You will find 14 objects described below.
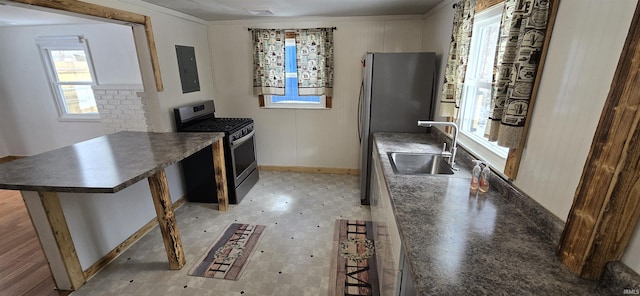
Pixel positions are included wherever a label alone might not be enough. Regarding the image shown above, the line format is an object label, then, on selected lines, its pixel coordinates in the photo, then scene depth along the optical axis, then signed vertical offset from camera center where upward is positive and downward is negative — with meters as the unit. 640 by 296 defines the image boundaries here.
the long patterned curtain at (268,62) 3.62 +0.18
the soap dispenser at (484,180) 1.50 -0.59
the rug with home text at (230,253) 2.13 -1.55
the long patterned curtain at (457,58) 1.95 +0.13
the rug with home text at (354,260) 1.98 -1.55
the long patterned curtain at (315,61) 3.56 +0.19
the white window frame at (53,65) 3.91 +0.19
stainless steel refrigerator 2.62 -0.18
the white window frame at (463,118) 1.62 -0.36
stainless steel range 3.00 -0.95
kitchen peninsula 1.52 -0.60
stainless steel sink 2.16 -0.72
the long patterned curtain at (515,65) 1.17 +0.04
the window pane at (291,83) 3.72 -0.12
